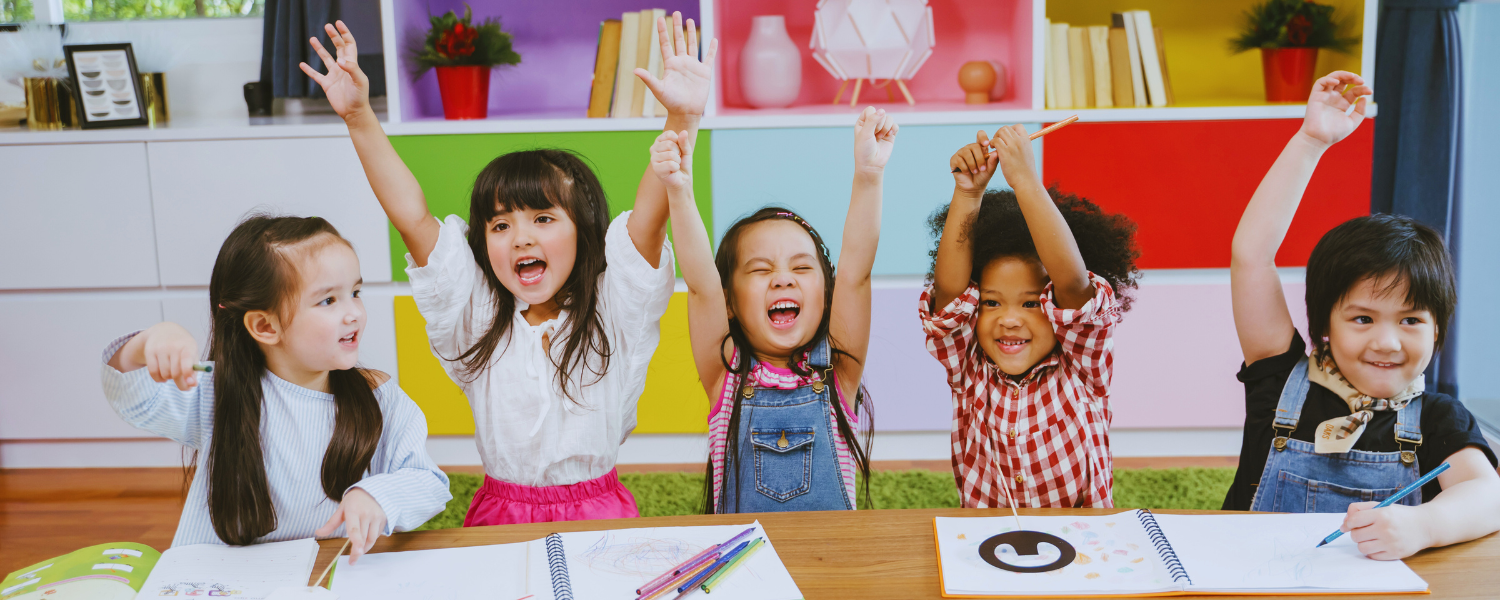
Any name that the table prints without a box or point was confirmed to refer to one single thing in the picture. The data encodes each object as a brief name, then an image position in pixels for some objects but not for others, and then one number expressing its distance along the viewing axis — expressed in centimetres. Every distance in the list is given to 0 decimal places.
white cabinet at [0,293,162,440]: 249
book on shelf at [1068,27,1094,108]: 240
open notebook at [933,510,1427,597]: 86
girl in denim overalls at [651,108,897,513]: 138
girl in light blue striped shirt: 108
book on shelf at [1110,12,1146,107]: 239
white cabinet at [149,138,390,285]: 239
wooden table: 86
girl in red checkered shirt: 133
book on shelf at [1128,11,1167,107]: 238
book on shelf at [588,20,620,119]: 241
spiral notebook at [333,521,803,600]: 87
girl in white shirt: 134
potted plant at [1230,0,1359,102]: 234
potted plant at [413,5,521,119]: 237
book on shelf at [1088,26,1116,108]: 239
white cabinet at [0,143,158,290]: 243
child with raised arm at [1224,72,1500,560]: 115
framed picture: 247
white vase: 248
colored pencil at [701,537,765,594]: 87
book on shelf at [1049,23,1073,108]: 239
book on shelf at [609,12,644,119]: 239
